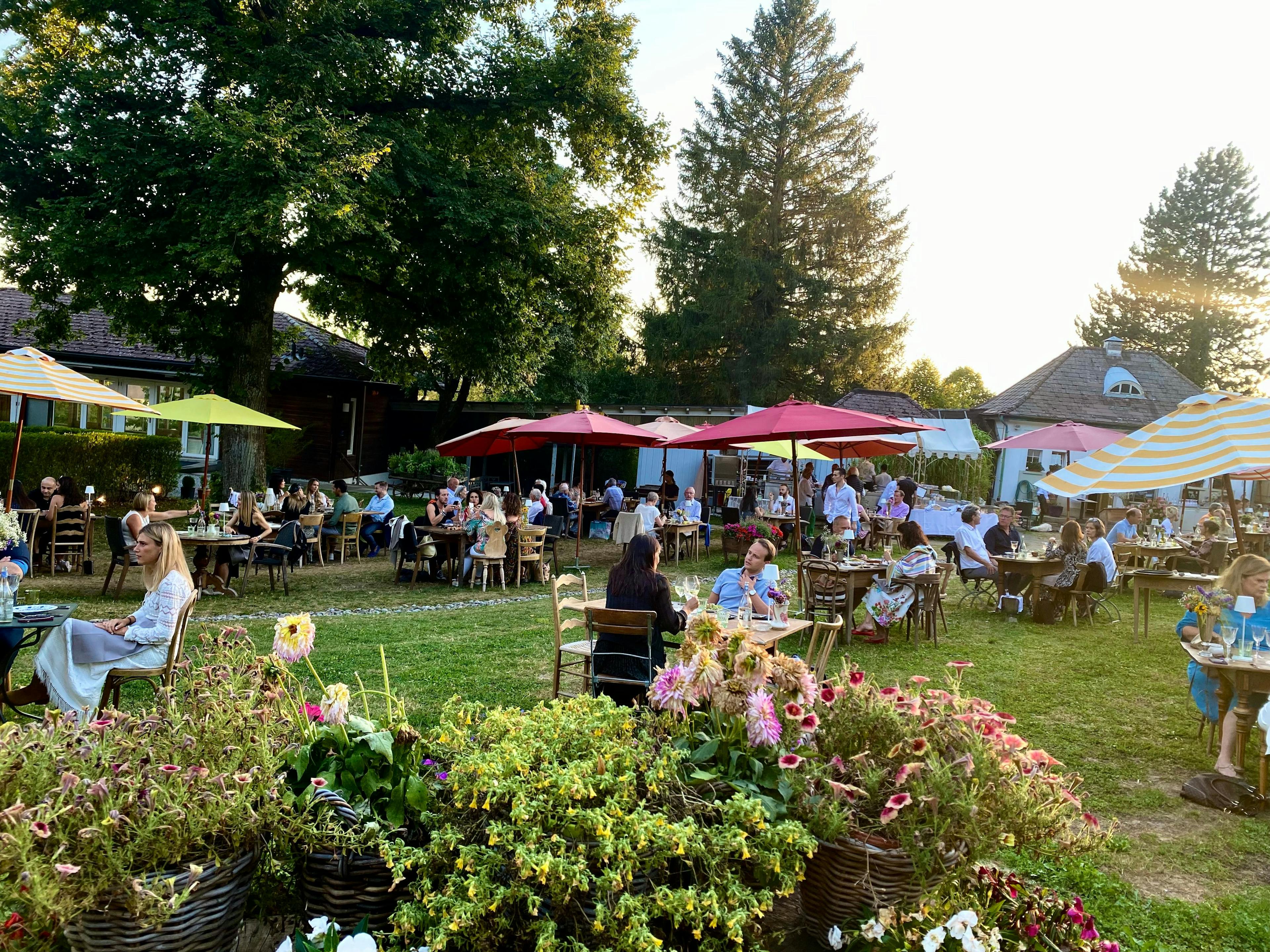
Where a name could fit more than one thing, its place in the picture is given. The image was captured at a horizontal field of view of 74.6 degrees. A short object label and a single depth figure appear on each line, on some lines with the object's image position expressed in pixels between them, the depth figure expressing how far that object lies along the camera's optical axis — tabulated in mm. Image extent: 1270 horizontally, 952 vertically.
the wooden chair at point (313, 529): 12758
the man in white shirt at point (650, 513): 14016
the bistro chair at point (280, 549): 10766
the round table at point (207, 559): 9914
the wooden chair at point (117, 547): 9945
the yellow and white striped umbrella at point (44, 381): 8945
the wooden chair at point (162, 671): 4926
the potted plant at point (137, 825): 1898
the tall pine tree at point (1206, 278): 40062
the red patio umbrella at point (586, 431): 12891
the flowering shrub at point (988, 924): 2180
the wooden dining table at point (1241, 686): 4855
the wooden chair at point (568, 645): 5852
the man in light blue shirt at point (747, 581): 6312
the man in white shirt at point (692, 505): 15555
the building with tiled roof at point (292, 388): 21094
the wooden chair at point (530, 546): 12398
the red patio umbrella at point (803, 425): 9297
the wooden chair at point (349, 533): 13719
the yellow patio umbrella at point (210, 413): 12172
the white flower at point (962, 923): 2129
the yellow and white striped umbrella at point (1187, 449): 5512
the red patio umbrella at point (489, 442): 14273
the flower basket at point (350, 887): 2254
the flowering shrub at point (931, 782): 2346
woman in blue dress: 5117
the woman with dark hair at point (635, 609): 5258
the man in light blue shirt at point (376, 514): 14641
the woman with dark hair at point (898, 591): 8914
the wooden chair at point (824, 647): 4945
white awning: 22469
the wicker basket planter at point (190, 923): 1971
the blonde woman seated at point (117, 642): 4875
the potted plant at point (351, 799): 2256
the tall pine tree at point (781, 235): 35500
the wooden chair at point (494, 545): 11977
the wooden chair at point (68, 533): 11195
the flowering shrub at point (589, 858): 2031
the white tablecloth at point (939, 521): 19750
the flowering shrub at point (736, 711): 2537
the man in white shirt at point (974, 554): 11398
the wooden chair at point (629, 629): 5031
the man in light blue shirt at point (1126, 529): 13359
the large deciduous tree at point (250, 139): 12828
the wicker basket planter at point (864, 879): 2398
